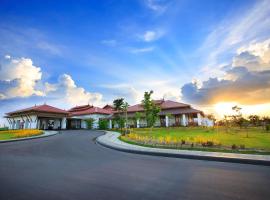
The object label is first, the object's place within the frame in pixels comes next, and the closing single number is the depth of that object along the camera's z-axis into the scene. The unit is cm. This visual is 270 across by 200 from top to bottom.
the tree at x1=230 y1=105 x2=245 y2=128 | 2394
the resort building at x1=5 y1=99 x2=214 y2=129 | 3762
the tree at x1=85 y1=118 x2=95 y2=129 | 4369
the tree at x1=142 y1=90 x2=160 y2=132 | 2355
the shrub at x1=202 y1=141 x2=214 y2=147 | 1194
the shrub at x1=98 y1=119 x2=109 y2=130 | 4094
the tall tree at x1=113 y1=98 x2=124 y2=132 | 3312
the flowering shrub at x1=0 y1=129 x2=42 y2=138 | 2208
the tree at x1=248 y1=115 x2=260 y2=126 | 3544
